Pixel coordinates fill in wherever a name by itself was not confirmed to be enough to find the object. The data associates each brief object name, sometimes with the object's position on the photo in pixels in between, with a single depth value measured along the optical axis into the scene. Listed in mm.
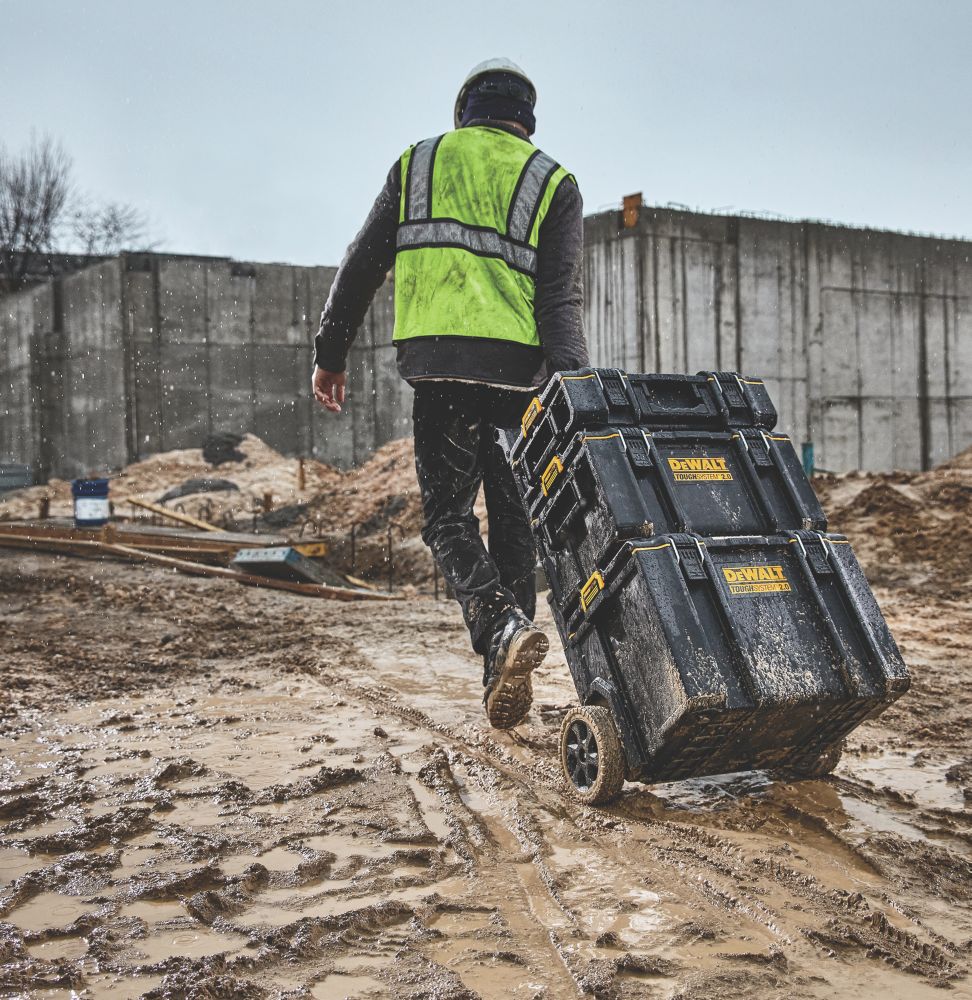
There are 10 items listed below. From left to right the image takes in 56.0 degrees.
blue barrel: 9586
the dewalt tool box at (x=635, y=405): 2543
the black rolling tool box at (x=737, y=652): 2145
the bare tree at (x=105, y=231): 32688
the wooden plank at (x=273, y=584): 7379
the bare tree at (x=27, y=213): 31234
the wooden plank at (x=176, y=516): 10993
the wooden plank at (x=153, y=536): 8922
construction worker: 3076
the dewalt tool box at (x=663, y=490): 2387
